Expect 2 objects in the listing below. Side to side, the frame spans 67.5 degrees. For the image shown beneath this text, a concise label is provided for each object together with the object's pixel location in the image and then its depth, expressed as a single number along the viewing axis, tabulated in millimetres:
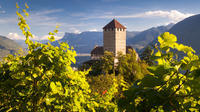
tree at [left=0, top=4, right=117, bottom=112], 2385
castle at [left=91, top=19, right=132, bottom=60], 49312
